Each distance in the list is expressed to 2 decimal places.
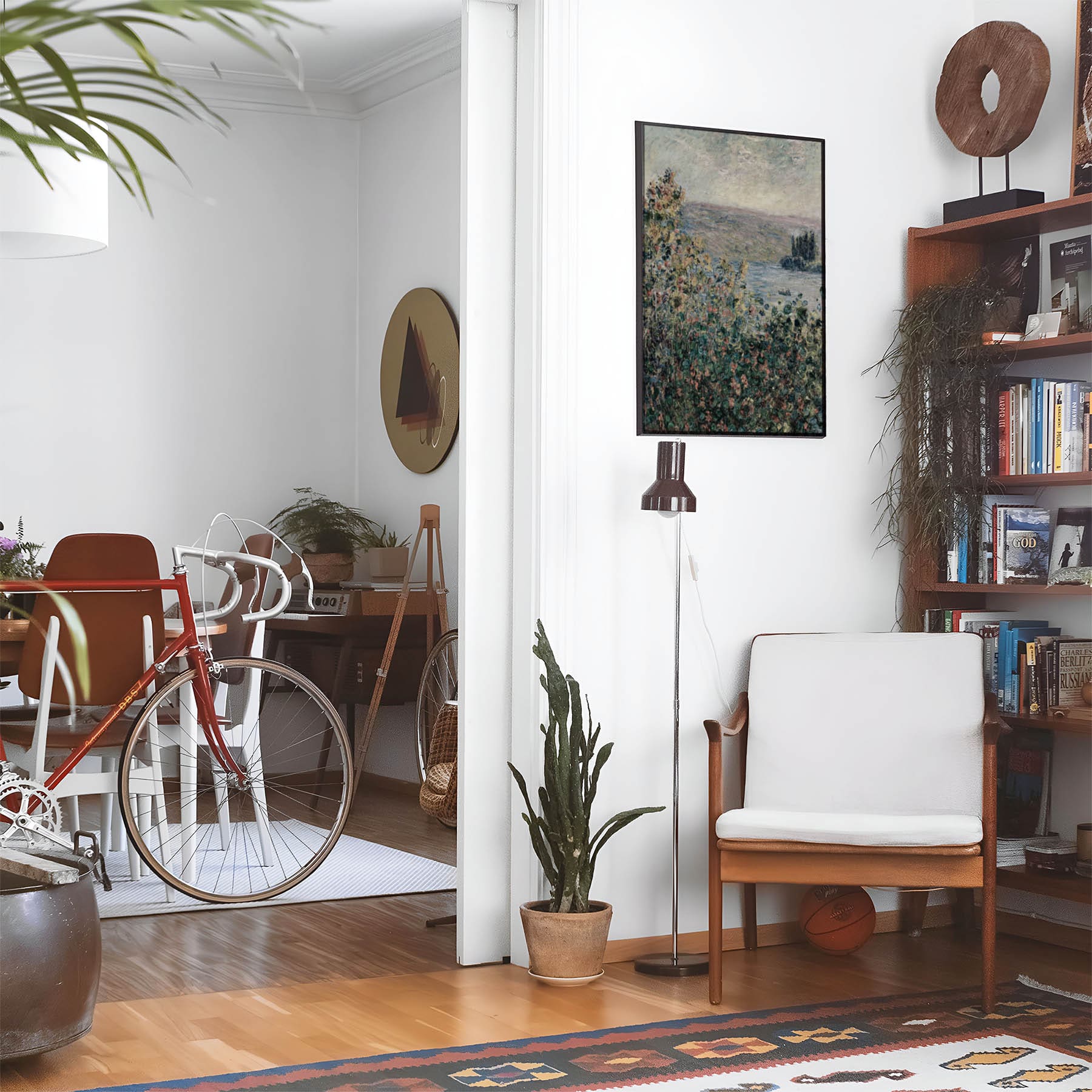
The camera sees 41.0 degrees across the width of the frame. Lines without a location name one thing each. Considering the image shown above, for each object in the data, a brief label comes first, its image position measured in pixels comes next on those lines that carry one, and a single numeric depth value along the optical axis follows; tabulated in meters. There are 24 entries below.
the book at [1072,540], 3.75
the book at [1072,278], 3.76
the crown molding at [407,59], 6.02
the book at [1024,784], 3.88
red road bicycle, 3.92
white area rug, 4.25
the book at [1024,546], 3.82
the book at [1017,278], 3.92
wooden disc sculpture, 3.81
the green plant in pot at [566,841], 3.32
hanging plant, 3.84
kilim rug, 2.64
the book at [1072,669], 3.69
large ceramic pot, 2.60
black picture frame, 3.64
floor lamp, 3.38
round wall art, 6.14
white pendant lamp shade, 3.85
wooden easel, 5.52
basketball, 3.59
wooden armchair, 3.21
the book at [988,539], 3.85
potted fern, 6.50
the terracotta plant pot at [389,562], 6.19
